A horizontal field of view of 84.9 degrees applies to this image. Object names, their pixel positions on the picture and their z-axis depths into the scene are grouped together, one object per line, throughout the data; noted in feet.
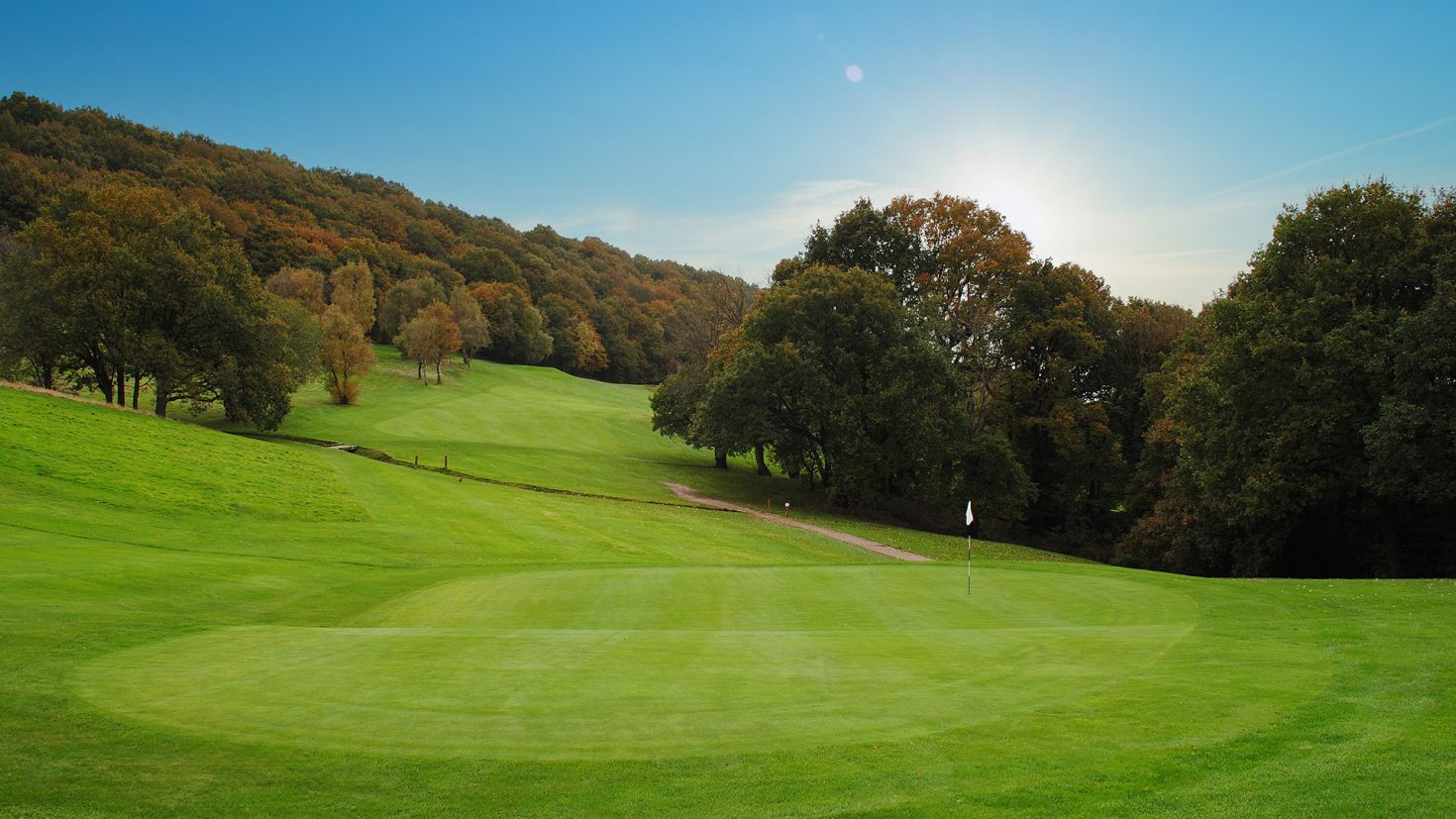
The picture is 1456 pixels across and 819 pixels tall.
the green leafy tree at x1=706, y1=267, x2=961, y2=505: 137.69
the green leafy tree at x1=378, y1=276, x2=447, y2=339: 300.81
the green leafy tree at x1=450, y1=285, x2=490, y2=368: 298.15
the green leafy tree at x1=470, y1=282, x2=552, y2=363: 350.02
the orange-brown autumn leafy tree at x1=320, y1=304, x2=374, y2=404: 201.05
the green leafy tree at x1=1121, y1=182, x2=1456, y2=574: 83.97
